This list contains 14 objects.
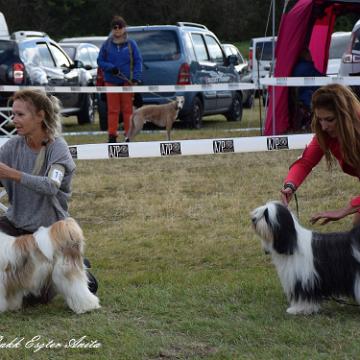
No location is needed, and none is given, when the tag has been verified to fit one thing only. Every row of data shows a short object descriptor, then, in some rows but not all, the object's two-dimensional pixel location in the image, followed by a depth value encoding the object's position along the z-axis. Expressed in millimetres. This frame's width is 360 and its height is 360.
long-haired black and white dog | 4246
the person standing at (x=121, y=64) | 12055
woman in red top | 4562
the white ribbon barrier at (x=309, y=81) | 10898
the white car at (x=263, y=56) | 25395
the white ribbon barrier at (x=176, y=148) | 7363
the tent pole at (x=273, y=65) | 12688
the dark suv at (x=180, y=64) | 14117
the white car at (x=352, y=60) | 13562
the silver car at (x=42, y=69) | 13164
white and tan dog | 4367
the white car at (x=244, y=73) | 21578
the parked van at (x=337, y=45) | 21328
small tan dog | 12805
